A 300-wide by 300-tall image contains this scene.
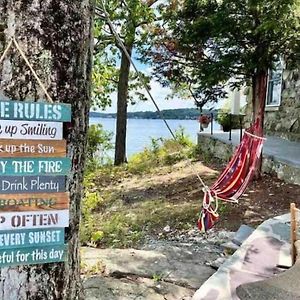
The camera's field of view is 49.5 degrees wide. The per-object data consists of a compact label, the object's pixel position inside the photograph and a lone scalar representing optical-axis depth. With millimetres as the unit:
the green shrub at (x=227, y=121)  7637
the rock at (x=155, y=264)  1968
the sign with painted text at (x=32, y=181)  881
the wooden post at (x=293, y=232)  1994
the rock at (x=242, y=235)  2584
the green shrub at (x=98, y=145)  7156
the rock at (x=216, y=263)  2202
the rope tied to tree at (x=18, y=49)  881
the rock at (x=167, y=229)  3482
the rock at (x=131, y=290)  1668
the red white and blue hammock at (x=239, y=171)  3243
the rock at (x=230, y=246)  2511
